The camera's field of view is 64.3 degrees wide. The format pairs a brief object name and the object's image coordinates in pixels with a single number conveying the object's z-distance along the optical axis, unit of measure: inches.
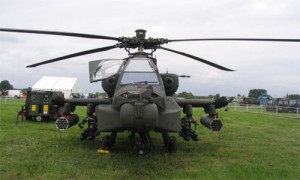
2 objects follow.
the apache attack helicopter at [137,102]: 159.2
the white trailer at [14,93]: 2023.3
